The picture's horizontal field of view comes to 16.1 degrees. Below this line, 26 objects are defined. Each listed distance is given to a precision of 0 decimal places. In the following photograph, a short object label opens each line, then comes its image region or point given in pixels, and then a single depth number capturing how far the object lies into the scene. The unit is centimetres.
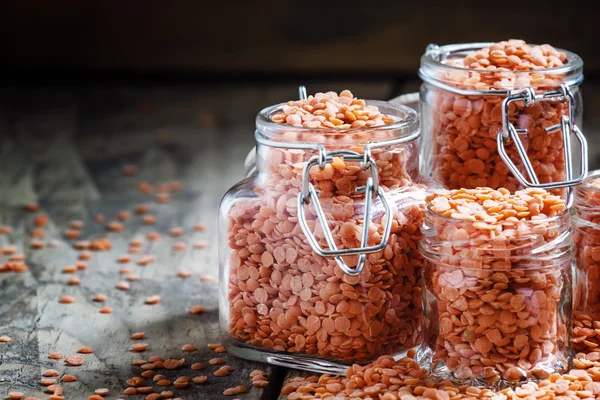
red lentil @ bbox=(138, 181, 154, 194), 94
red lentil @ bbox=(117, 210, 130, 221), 89
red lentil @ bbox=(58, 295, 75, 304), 78
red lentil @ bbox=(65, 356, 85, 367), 72
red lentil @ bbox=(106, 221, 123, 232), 87
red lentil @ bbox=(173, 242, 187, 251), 85
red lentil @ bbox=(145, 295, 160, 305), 78
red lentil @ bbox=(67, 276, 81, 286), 80
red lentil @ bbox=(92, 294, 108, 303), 78
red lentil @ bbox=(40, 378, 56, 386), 70
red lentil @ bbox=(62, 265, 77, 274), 81
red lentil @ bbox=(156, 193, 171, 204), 92
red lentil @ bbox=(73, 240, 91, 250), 85
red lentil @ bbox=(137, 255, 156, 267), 82
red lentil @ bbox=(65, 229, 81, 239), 86
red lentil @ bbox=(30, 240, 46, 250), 84
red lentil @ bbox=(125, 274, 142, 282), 81
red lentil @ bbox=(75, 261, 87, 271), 82
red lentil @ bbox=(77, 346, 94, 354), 73
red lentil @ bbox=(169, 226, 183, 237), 87
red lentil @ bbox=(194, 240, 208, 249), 85
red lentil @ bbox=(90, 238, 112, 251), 84
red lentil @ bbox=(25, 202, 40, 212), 90
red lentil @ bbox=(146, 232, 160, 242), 86
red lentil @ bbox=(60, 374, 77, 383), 70
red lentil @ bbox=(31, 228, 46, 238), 86
